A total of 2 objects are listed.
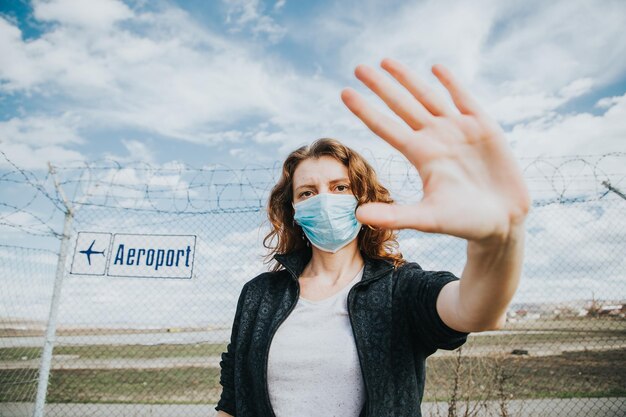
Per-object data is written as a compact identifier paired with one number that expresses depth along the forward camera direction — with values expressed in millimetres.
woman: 746
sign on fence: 4234
